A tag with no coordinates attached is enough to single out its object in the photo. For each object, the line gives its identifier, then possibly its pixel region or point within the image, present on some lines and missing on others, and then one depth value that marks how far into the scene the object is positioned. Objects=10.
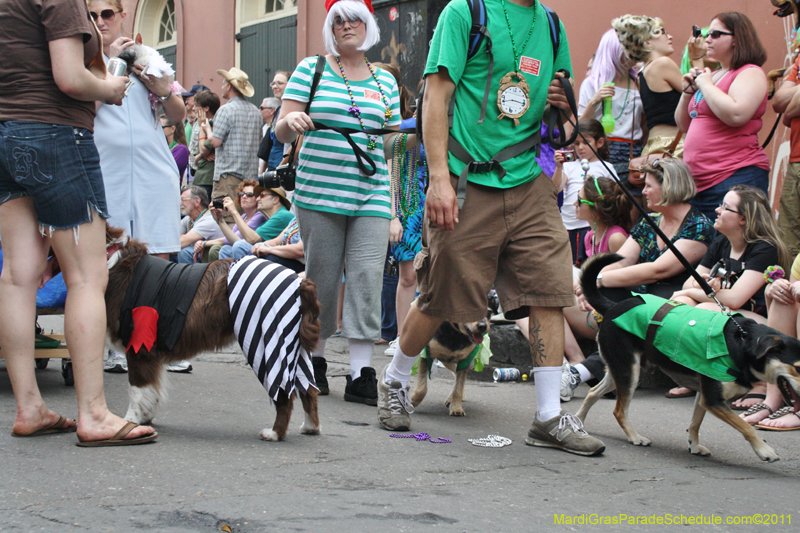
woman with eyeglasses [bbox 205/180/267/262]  15.00
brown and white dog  7.09
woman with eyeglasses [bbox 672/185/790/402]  9.57
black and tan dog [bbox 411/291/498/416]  9.29
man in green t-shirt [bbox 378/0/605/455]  7.05
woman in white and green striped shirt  9.14
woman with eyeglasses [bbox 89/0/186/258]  8.45
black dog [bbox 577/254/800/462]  6.93
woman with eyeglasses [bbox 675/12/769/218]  10.78
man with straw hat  19.23
